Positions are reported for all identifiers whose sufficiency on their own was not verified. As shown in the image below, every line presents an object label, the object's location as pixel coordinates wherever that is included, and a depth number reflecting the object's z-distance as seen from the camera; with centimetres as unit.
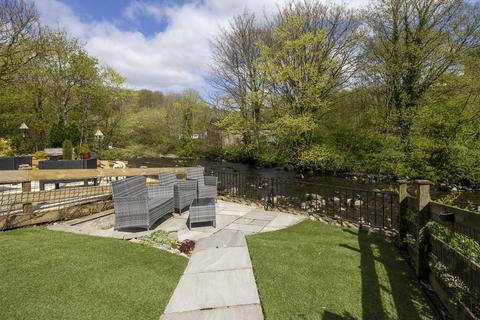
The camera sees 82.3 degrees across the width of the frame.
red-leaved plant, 418
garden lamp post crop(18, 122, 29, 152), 1872
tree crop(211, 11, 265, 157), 1912
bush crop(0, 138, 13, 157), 1363
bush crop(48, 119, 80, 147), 1477
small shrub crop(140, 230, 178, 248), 432
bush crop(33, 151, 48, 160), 1256
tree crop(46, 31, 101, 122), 2077
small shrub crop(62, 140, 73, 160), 1148
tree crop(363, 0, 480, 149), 1329
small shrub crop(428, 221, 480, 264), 266
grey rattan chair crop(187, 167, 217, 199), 731
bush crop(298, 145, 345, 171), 1541
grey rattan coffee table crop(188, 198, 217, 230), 527
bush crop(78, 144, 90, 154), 1169
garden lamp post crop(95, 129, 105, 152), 2720
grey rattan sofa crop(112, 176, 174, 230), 500
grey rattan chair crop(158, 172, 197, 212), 639
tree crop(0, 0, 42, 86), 1384
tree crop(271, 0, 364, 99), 1658
